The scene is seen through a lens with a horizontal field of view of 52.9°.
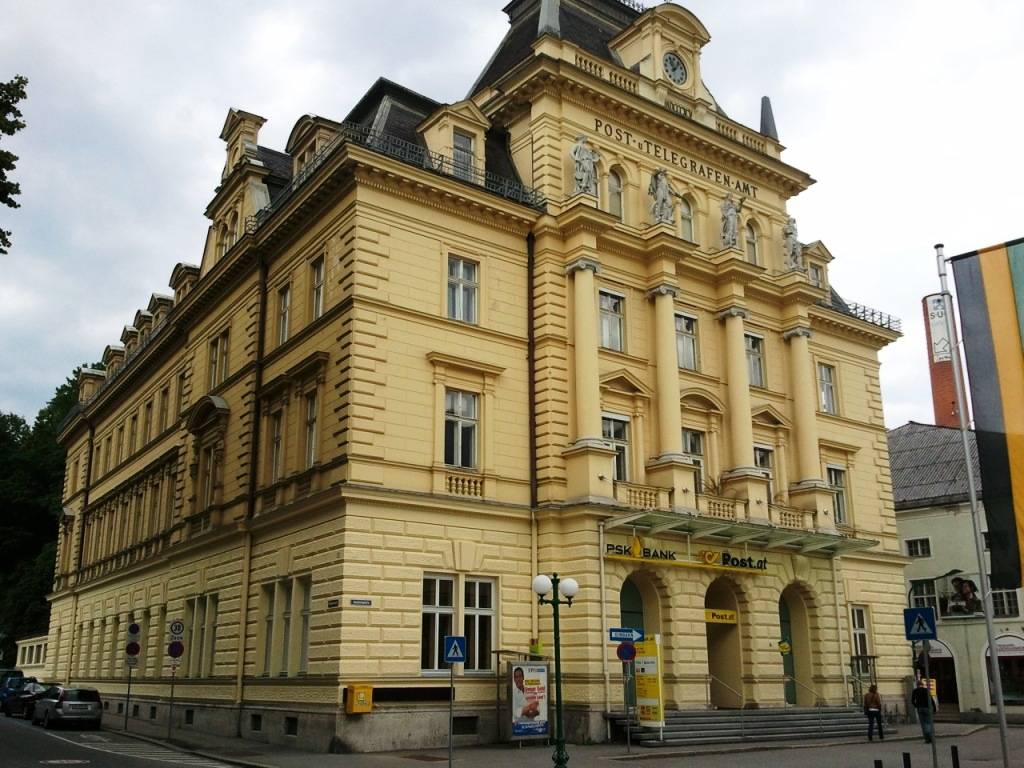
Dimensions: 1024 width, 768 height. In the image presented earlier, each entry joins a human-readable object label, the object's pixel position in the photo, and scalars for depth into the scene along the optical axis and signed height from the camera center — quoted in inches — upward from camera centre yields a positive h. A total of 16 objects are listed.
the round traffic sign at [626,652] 983.9 +15.8
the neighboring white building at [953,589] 1946.4 +151.7
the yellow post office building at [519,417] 1093.8 +303.1
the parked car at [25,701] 1643.7 -45.0
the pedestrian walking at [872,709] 1184.8 -45.8
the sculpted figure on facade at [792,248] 1513.3 +597.4
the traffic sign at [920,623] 753.6 +31.5
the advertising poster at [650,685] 1045.2 -15.7
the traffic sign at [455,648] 807.7 +16.6
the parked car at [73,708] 1378.0 -46.4
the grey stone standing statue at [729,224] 1411.2 +591.9
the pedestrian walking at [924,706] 902.0 -33.9
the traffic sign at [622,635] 1008.9 +32.5
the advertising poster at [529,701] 1034.7 -30.4
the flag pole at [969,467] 717.9 +143.6
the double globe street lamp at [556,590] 763.4 +62.3
